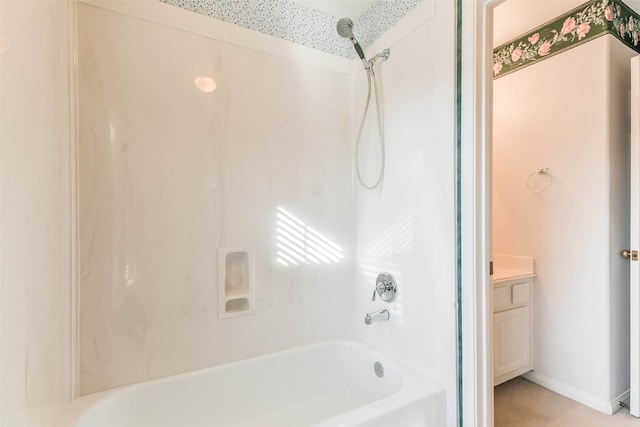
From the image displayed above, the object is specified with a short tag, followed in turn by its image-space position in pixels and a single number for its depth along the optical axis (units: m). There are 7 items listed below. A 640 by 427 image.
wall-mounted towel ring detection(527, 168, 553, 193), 2.30
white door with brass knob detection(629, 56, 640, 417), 1.88
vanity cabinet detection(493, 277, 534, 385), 2.10
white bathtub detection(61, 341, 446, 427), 1.26
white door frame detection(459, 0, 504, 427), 1.26
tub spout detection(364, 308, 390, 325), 1.71
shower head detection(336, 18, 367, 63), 1.69
